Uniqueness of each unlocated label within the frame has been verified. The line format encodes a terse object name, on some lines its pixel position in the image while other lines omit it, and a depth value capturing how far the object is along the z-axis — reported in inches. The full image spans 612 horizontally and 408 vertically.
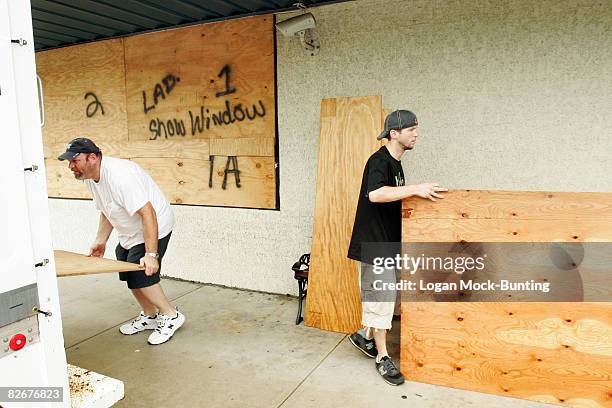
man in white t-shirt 127.5
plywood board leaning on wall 152.6
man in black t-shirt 114.7
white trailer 59.0
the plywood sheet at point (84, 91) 220.5
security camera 156.3
